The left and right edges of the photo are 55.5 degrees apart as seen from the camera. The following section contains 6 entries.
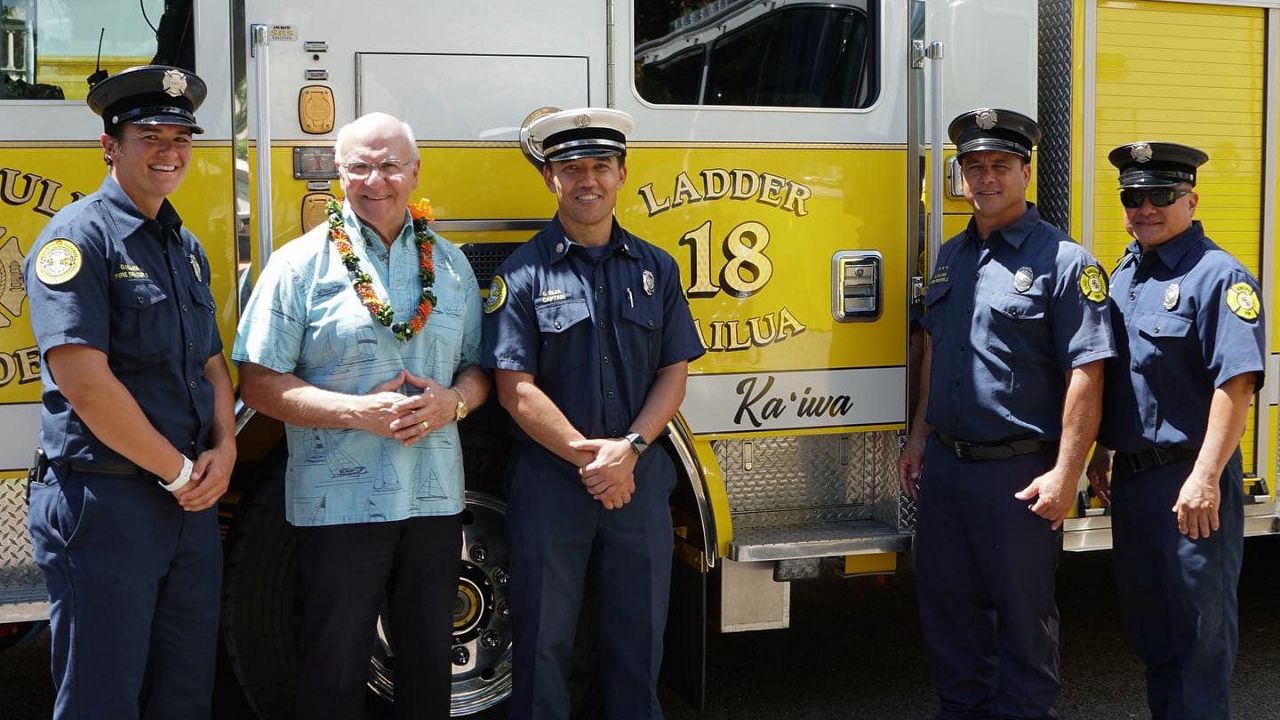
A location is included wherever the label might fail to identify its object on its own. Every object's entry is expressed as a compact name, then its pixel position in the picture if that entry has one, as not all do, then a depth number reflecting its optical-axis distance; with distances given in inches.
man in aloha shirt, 120.3
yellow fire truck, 132.1
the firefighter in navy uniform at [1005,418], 137.6
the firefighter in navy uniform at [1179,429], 133.7
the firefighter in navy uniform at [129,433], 106.5
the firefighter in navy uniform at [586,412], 128.8
